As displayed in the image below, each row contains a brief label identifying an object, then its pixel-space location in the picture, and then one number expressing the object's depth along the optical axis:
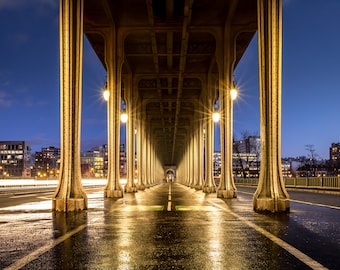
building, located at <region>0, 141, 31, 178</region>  193.36
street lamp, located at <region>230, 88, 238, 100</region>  23.09
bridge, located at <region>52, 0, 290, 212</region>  14.54
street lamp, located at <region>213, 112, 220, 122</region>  26.16
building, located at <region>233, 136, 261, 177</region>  106.38
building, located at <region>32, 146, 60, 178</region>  179.94
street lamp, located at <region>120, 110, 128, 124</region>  30.49
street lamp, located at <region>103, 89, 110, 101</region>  24.28
